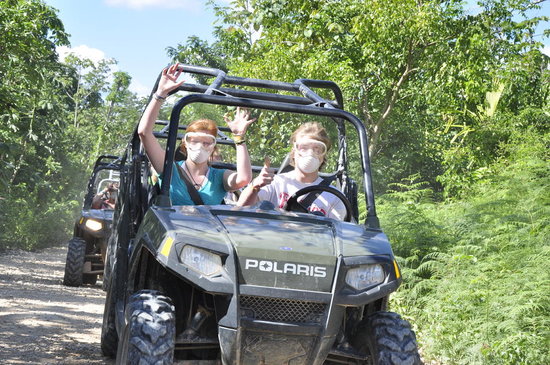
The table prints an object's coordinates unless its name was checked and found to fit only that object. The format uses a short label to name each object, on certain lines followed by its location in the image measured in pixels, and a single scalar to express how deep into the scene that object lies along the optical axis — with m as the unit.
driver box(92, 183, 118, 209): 12.51
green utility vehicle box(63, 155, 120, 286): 11.26
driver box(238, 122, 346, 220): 5.09
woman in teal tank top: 4.92
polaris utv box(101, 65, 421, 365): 3.70
